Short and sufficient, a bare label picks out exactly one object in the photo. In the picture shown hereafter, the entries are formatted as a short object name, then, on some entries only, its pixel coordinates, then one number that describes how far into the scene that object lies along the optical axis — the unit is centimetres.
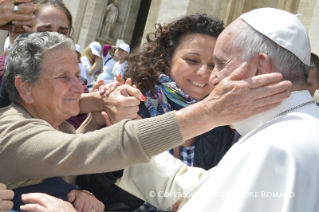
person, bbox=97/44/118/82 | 767
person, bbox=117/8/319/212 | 120
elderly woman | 141
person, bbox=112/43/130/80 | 776
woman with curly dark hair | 226
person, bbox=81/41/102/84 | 800
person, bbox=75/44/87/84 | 550
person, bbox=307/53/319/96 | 365
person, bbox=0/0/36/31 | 185
